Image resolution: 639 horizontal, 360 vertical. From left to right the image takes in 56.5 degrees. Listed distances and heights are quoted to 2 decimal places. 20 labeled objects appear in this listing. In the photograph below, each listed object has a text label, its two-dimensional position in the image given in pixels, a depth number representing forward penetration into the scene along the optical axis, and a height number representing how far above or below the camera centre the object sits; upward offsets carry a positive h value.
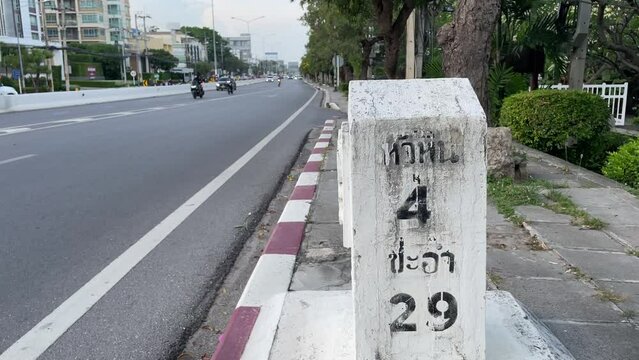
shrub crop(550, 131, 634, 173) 10.03 -1.54
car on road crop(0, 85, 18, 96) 28.86 -1.19
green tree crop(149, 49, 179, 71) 105.50 +0.82
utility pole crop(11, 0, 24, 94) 53.90 -0.81
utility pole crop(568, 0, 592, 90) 12.42 +0.28
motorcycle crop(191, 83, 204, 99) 33.22 -1.42
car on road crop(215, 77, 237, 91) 44.11 -1.49
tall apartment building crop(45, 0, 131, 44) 106.00 +7.45
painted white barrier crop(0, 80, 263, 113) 23.91 -1.61
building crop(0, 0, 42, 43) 87.00 +7.25
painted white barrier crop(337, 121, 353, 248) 2.99 -0.64
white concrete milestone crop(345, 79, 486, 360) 2.34 -0.65
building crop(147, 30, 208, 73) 126.84 +4.12
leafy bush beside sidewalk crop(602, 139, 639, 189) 7.28 -1.31
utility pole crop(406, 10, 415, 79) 13.51 +0.28
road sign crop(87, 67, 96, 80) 91.69 -1.02
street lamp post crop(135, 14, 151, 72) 86.20 +5.23
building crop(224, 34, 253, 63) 174.66 +5.21
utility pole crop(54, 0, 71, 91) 56.90 +3.95
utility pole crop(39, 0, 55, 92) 61.16 -1.17
